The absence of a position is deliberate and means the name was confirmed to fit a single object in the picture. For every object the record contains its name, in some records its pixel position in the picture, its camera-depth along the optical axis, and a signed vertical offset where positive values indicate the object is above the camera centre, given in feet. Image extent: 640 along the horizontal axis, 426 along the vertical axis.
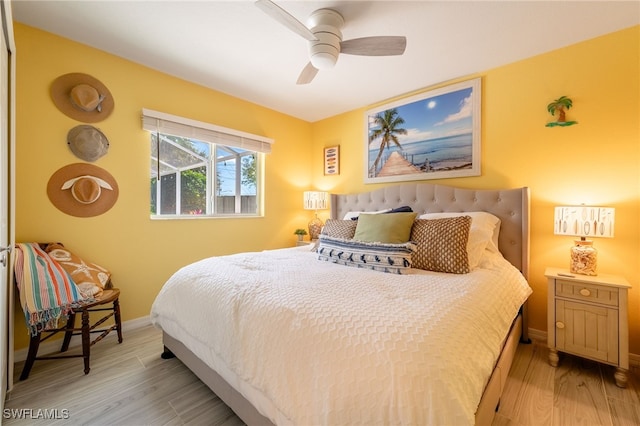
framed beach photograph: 8.44 +2.76
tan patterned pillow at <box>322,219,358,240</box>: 7.67 -0.52
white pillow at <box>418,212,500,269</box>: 6.24 -0.56
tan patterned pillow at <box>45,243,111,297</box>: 6.27 -1.54
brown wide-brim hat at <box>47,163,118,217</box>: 6.81 +0.57
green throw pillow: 6.55 -0.43
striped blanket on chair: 5.41 -1.72
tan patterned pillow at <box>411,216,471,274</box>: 5.70 -0.77
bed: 2.55 -1.57
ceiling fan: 5.62 +3.77
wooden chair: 5.56 -2.86
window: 8.68 +1.65
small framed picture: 12.14 +2.47
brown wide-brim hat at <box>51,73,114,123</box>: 6.82 +3.08
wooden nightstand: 5.36 -2.33
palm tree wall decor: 6.79 +2.80
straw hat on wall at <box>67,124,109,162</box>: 6.98 +1.89
